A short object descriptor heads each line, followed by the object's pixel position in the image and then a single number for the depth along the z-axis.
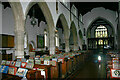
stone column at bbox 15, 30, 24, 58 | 6.31
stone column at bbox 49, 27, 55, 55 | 10.33
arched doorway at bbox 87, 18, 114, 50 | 26.27
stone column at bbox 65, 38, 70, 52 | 14.27
